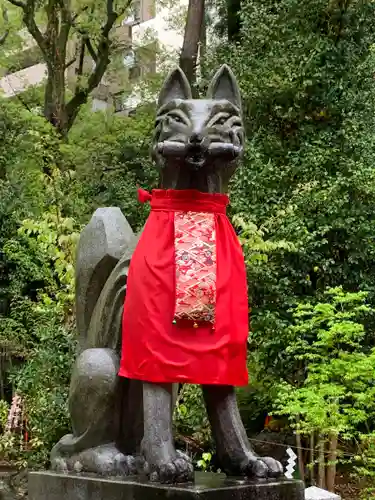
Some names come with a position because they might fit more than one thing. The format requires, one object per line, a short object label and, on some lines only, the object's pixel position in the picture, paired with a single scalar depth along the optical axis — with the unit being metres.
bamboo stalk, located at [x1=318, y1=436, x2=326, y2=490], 7.81
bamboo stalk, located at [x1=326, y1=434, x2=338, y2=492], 7.70
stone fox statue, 3.34
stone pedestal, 3.02
